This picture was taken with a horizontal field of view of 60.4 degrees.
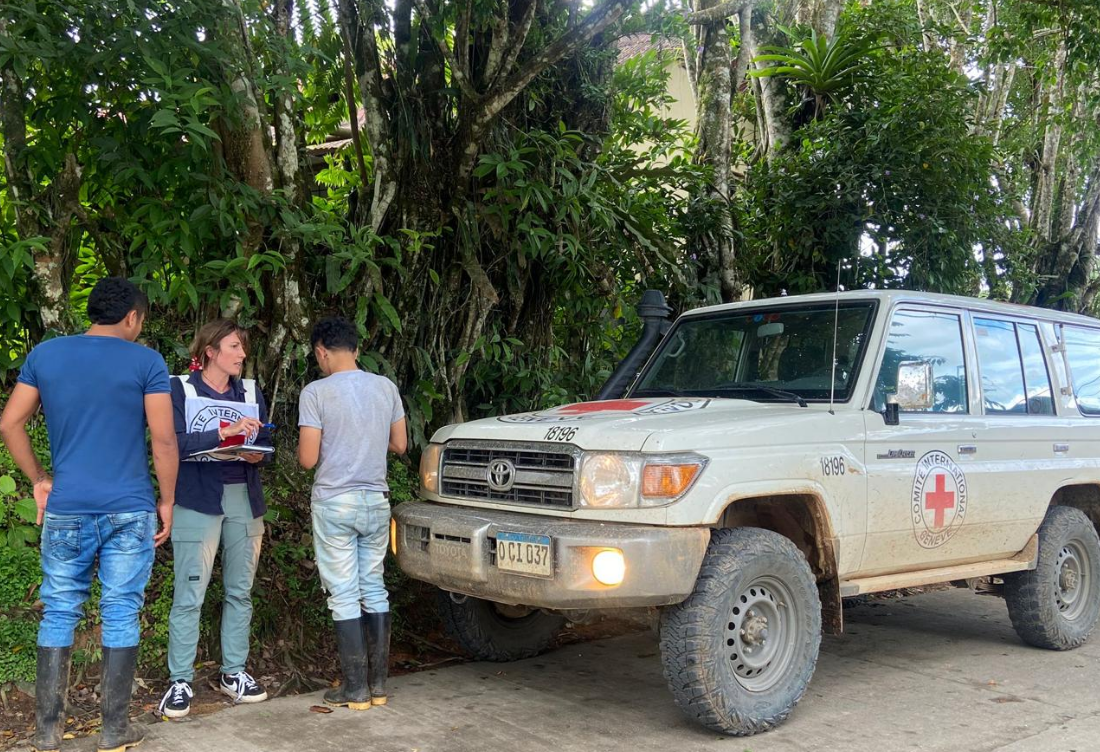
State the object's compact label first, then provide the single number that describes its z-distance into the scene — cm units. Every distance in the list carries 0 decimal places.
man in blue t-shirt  377
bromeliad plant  916
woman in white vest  429
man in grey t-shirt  443
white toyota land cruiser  388
